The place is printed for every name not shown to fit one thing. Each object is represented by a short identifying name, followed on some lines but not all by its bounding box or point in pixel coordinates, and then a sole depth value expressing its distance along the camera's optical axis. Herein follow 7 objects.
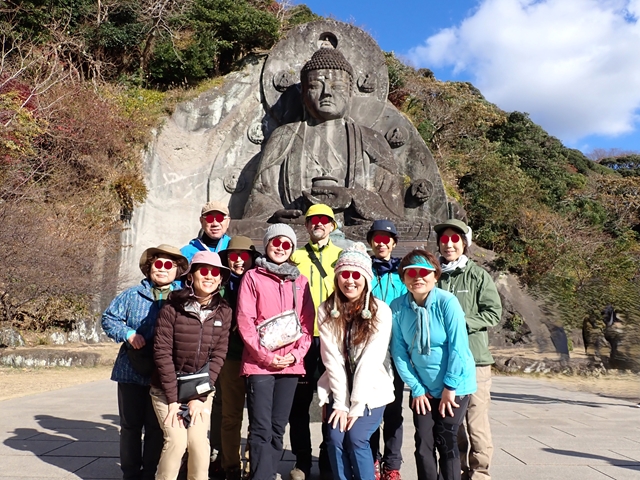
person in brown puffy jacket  2.52
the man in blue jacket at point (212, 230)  3.37
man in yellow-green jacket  2.98
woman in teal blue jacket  2.49
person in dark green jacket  2.83
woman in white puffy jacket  2.43
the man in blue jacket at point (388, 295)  2.85
